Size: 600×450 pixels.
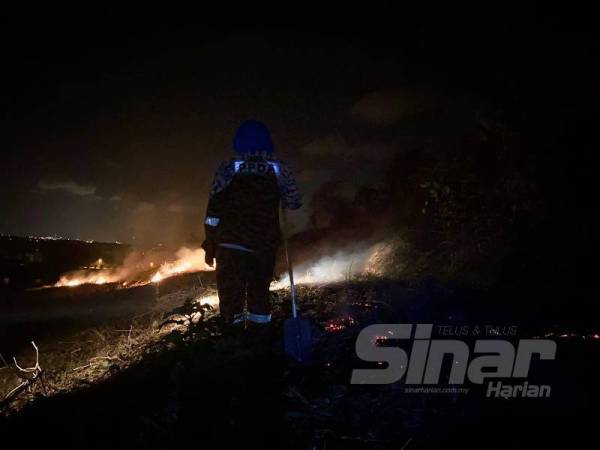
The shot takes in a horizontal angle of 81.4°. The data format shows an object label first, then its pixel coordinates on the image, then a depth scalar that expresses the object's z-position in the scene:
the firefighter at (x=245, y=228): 5.07
